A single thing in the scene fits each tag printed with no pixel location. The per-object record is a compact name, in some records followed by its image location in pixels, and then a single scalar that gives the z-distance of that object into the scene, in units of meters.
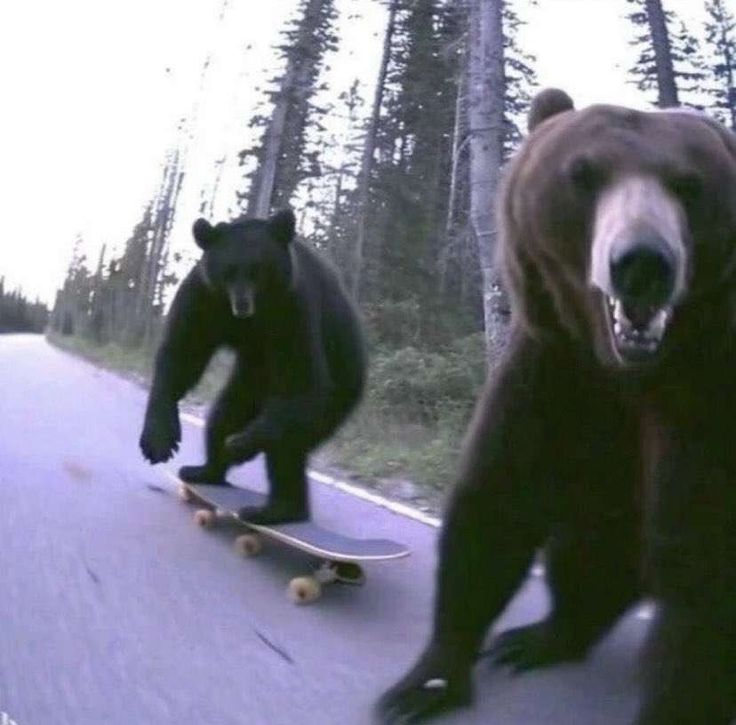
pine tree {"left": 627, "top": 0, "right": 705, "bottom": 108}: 12.64
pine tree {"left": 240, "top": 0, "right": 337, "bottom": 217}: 18.83
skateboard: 3.08
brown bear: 1.84
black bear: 3.78
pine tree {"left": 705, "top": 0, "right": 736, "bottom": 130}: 18.86
